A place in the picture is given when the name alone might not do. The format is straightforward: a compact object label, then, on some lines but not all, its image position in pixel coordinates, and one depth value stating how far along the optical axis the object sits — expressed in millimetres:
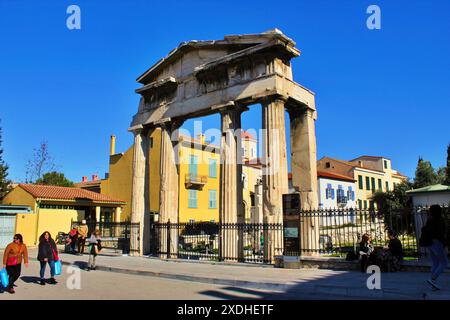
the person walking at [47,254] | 9984
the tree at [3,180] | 36516
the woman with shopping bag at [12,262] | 8750
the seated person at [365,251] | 10531
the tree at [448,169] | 28602
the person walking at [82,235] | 19516
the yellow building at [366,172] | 48688
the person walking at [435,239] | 7520
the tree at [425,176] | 37353
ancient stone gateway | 13773
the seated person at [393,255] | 10453
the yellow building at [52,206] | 24359
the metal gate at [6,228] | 22719
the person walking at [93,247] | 13281
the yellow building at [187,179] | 35625
